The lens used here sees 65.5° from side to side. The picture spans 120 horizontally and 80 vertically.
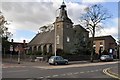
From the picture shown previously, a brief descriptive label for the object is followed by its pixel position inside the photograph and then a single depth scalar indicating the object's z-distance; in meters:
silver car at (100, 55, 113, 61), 21.05
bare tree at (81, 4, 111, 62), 21.76
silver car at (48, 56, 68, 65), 15.38
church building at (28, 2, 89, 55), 26.09
